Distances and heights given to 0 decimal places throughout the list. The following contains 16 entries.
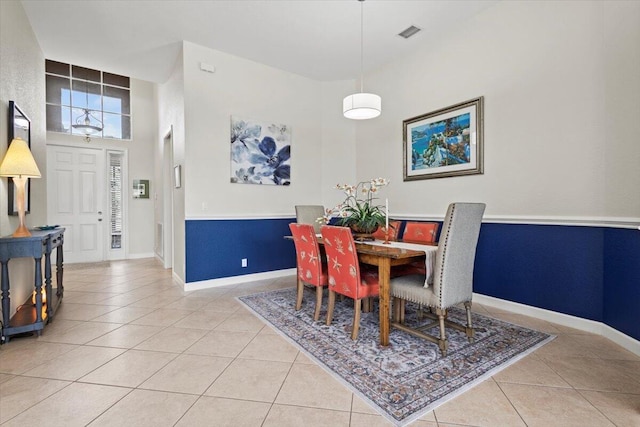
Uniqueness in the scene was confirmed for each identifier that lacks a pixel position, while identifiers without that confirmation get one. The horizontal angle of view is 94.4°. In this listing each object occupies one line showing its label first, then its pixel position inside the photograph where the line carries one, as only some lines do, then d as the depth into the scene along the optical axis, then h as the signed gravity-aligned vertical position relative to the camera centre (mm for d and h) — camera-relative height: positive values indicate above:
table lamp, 2340 +347
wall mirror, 2576 +742
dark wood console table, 2193 -521
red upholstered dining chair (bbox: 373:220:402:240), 3109 -211
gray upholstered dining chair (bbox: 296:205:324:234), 3695 -51
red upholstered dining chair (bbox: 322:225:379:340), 2275 -494
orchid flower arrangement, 2730 -67
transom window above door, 5285 +2108
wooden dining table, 2162 -434
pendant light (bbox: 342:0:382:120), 2969 +1056
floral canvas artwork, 4152 +850
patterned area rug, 1631 -1018
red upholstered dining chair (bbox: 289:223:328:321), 2660 -455
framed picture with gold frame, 3275 +817
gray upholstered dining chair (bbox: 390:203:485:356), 2014 -451
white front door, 5262 +243
